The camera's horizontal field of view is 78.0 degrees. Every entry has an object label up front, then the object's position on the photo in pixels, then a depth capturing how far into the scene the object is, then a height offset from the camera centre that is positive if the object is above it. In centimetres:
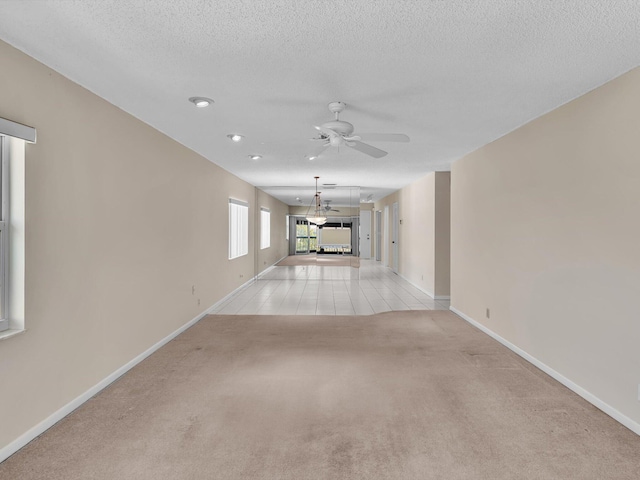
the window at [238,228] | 780 +22
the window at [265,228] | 1070 +31
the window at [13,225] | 231 +7
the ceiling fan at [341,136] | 315 +86
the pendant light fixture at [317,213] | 1024 +70
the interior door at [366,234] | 1304 +18
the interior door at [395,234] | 1081 +15
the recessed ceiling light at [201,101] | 319 +112
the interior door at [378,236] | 1385 +10
